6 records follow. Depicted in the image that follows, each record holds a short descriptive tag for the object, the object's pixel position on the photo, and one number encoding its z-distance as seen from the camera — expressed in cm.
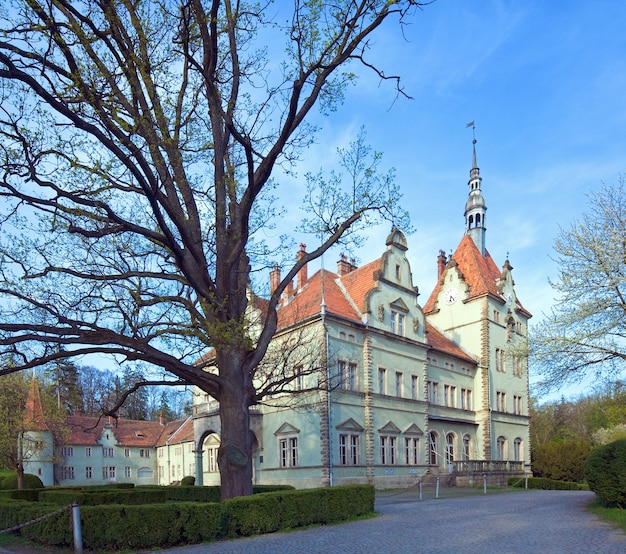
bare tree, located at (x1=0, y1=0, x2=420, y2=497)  1141
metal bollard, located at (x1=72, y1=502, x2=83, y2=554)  1044
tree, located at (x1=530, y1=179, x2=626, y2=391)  1631
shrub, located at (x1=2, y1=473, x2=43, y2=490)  3584
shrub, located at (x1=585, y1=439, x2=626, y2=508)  1465
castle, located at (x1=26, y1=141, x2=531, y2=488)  2905
